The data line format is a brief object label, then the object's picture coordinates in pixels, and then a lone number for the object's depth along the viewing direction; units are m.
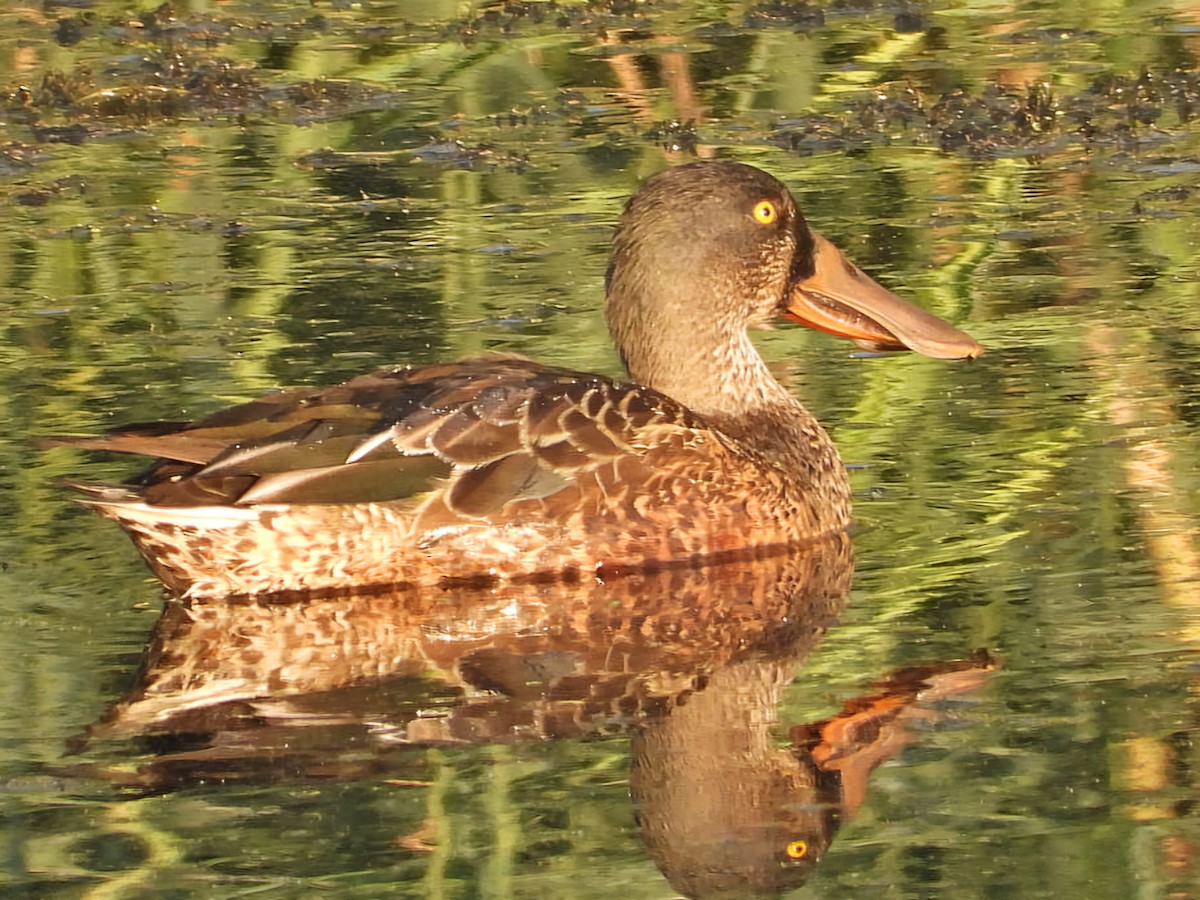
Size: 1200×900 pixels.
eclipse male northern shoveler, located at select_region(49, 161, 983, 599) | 13.70
